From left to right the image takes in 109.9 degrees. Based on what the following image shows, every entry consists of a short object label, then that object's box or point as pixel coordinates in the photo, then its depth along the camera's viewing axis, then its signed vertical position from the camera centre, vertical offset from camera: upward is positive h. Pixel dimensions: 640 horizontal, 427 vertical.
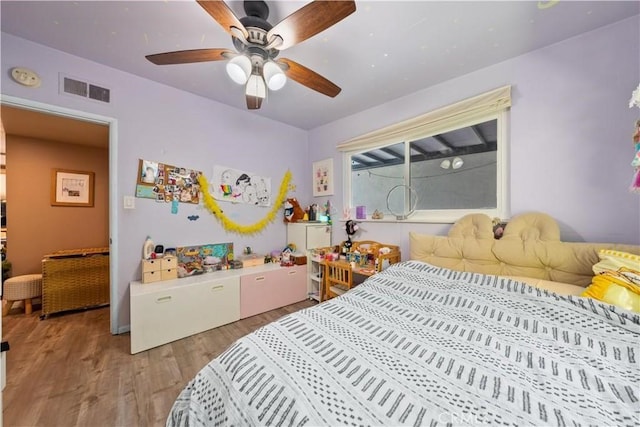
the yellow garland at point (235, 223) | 2.54 +0.04
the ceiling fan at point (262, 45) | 1.06 +0.96
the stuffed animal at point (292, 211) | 3.15 +0.03
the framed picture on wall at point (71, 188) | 3.06 +0.37
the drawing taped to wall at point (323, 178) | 3.12 +0.50
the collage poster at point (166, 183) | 2.19 +0.32
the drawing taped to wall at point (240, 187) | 2.63 +0.33
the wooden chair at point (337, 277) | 2.34 -0.71
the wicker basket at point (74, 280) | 2.44 -0.76
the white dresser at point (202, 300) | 1.86 -0.85
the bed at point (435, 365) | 0.57 -0.50
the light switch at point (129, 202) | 2.11 +0.11
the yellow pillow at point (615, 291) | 0.98 -0.37
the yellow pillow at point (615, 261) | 1.10 -0.25
